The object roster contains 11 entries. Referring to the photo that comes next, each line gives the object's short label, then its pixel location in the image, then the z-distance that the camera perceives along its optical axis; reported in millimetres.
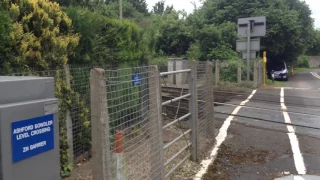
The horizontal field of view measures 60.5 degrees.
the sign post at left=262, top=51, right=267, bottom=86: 16355
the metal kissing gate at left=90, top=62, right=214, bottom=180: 2275
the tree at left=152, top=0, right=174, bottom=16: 62388
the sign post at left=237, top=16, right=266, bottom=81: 14542
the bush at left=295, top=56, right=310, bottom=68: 47965
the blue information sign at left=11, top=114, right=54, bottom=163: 1432
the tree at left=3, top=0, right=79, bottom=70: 3472
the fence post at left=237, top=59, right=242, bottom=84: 15284
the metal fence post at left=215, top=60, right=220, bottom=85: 15446
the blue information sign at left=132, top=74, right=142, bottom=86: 3290
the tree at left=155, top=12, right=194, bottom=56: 20852
